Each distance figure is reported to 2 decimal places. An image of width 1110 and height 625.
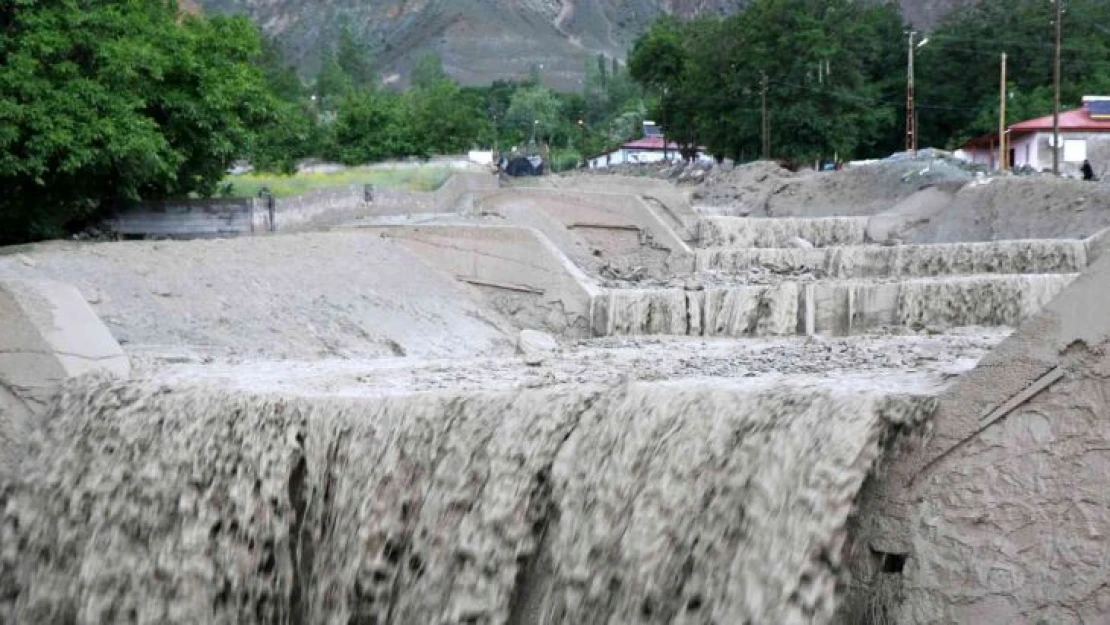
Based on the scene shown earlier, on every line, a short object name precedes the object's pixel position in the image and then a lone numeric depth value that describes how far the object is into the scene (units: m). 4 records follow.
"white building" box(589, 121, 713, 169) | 102.14
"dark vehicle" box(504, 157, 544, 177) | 54.17
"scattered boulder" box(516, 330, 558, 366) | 16.78
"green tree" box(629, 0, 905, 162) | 58.75
